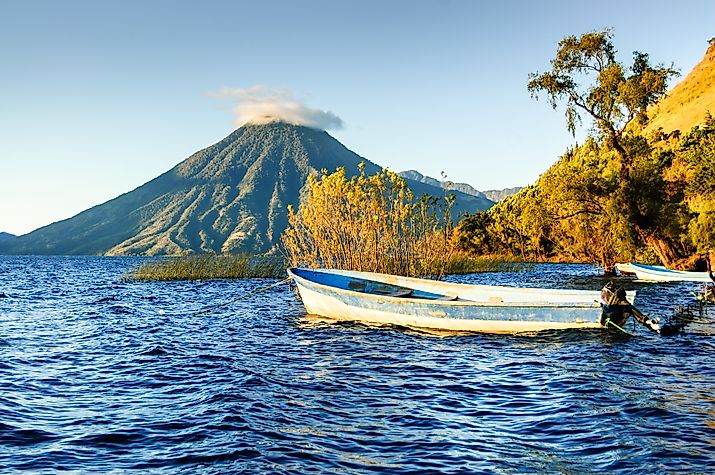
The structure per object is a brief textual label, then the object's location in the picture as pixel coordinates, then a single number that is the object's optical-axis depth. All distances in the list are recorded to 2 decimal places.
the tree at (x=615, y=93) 34.69
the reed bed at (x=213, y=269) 39.69
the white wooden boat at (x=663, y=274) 33.06
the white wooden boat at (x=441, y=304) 15.57
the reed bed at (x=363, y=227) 24.53
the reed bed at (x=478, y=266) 46.72
